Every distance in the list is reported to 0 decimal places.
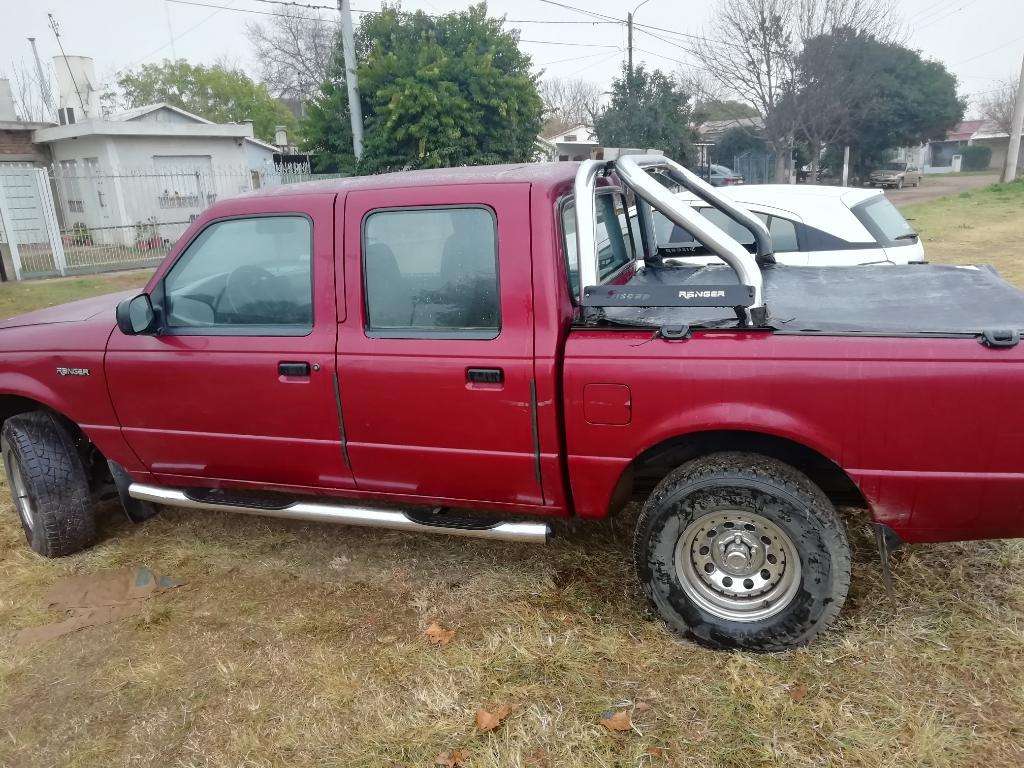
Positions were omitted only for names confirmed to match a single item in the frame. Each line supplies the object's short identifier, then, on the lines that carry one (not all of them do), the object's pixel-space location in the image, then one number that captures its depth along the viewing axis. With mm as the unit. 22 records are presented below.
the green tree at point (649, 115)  27938
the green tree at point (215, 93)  43688
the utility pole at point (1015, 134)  28392
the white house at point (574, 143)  40406
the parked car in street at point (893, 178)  38281
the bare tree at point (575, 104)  66750
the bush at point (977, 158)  58500
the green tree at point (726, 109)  34994
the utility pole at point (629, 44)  29156
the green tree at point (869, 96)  30406
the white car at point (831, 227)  6215
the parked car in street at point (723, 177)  31538
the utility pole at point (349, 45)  17919
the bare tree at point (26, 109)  55778
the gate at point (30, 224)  15336
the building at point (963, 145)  60631
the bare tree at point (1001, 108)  68125
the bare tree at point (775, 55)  29969
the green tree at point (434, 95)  20250
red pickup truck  2814
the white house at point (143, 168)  19156
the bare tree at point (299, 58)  51219
